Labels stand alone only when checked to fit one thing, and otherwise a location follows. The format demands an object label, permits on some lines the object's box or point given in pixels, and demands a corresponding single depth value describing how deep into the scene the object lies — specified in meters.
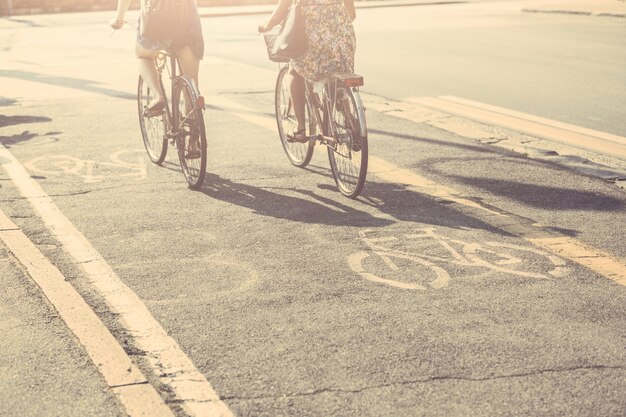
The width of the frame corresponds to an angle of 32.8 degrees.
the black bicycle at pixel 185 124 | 7.48
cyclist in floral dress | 7.30
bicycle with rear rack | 7.00
